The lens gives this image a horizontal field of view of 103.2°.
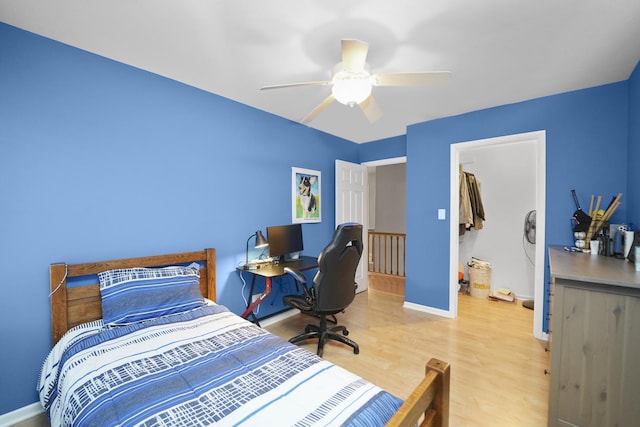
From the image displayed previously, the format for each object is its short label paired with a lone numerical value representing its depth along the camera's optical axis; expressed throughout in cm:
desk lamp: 281
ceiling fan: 150
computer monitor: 296
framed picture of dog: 340
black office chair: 220
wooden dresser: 127
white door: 397
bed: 97
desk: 255
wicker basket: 390
